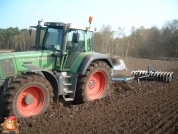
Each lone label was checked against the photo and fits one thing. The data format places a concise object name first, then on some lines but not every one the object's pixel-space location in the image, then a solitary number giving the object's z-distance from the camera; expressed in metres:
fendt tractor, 4.80
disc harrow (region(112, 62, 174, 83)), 9.71
